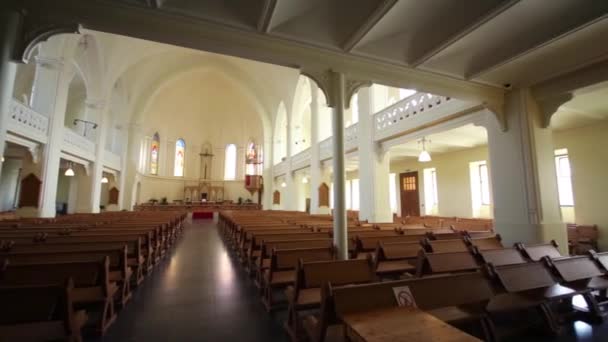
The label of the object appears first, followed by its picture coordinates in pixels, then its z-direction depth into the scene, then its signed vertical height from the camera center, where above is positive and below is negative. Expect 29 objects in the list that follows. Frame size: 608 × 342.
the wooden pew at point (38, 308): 1.69 -0.67
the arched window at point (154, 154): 21.12 +3.90
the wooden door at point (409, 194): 11.89 +0.45
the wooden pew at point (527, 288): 2.37 -0.78
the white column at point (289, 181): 15.25 +1.31
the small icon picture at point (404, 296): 1.78 -0.62
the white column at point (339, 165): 3.69 +0.55
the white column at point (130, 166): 15.99 +2.25
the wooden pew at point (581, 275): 2.67 -0.71
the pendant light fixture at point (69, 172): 9.32 +1.07
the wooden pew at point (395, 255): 3.53 -0.68
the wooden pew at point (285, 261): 3.04 -0.65
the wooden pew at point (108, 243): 3.26 -0.51
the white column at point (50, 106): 8.22 +3.00
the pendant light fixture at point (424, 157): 7.20 +1.26
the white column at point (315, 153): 11.73 +2.21
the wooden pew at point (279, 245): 3.58 -0.57
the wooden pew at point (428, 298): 1.68 -0.63
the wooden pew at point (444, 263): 2.90 -0.65
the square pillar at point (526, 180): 4.59 +0.44
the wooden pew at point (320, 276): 2.41 -0.66
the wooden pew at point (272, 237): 4.29 -0.54
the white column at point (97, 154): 11.66 +2.20
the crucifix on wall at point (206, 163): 23.70 +3.56
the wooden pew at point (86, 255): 2.68 -0.54
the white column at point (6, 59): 2.57 +1.39
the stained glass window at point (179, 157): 22.78 +3.93
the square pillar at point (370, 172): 8.16 +0.99
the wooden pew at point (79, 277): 2.22 -0.63
